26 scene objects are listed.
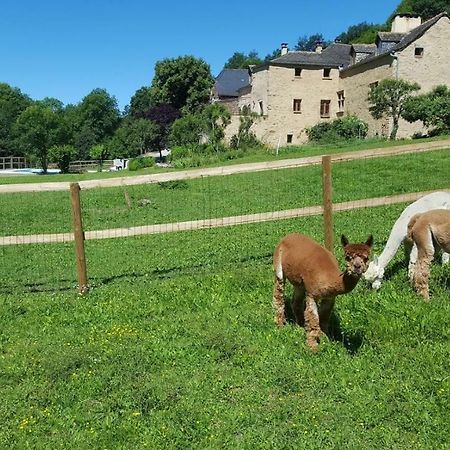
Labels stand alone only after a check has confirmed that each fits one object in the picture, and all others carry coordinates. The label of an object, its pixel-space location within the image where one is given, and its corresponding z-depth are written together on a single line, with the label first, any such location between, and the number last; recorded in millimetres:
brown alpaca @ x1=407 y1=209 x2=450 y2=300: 5559
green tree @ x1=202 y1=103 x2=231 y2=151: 37847
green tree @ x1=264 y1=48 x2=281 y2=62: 135250
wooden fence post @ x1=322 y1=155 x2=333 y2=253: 7031
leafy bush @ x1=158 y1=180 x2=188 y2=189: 17562
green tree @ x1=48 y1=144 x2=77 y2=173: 49812
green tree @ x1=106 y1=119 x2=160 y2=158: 57812
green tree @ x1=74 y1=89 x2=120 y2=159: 95312
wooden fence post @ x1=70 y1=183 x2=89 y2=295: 6820
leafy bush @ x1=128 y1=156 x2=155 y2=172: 42978
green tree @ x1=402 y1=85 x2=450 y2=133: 29812
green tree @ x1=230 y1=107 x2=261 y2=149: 38344
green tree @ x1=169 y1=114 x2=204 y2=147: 40125
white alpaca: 5934
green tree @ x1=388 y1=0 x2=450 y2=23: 75838
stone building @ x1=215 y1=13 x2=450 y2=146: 39525
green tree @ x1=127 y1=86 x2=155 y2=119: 109531
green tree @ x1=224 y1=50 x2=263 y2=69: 130175
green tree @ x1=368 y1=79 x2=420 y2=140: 31047
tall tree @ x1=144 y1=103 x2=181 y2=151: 57438
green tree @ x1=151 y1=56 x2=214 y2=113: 62081
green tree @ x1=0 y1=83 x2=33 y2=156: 71250
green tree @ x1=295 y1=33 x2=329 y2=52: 139975
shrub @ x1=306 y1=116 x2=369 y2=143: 36281
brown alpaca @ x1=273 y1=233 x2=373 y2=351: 4279
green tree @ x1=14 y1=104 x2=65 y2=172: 55844
